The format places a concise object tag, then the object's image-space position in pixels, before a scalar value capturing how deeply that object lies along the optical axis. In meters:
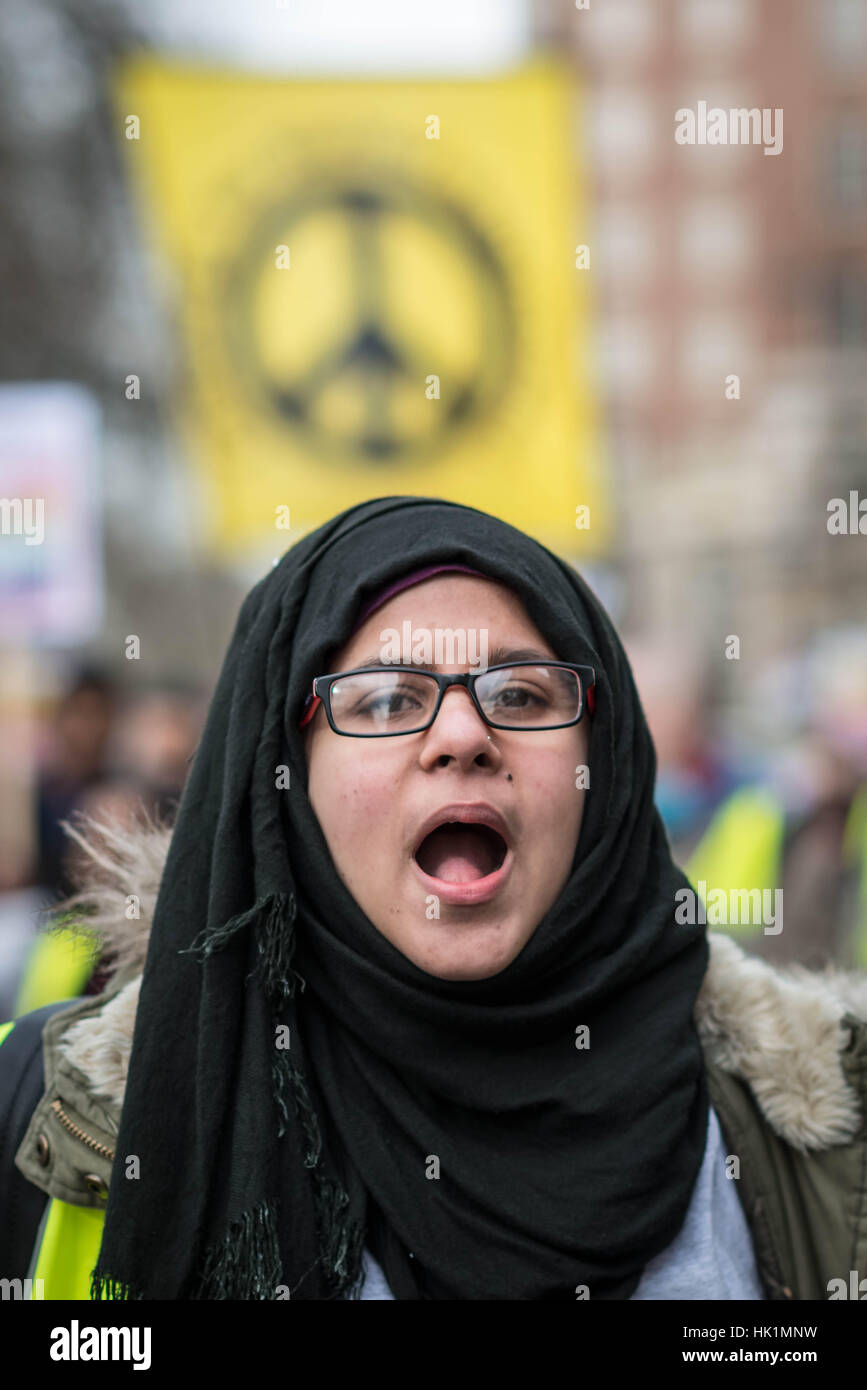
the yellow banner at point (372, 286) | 4.60
